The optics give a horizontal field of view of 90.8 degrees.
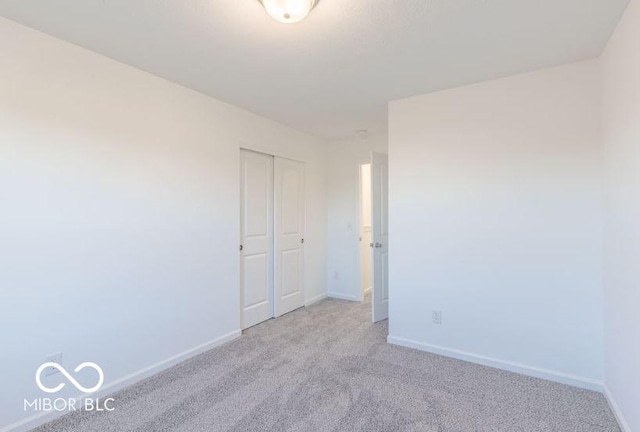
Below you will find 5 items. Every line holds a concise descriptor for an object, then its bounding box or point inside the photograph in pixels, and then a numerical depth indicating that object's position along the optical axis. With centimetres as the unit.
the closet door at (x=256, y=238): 346
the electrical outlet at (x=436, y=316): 284
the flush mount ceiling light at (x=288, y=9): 156
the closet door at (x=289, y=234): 388
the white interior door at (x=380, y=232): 360
